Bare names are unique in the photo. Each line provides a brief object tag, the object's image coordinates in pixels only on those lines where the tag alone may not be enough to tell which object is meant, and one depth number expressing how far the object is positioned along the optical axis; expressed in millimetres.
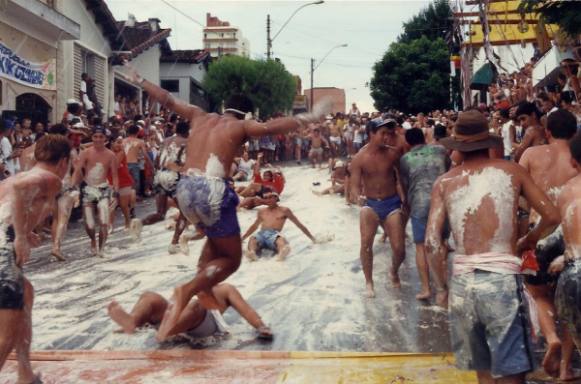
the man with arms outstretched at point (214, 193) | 5777
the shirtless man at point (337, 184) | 18250
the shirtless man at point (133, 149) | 15035
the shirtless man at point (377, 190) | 8047
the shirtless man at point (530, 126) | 8336
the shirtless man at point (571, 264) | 3895
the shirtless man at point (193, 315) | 6006
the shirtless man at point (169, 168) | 10844
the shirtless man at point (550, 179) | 5008
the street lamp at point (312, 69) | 52234
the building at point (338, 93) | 66812
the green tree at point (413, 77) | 42906
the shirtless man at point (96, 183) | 10805
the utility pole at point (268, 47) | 37031
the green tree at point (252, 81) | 40219
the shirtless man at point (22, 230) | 4543
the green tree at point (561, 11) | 6906
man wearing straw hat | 3812
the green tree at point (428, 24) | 48094
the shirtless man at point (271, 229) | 10625
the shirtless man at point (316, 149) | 25453
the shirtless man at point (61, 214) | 10508
